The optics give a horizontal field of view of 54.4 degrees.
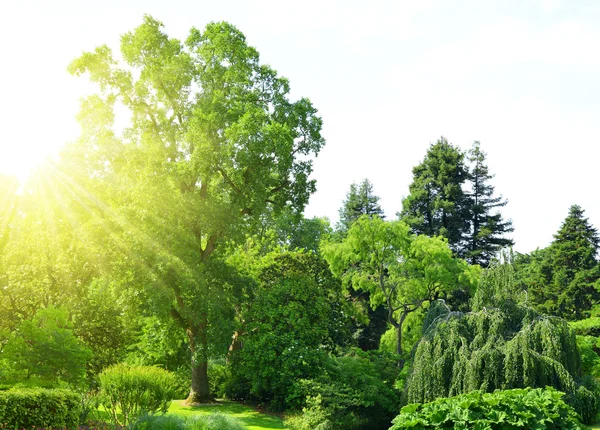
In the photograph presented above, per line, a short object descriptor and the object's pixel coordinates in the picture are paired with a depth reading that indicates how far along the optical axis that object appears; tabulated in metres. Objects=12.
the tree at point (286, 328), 20.88
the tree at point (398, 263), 28.69
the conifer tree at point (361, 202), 54.91
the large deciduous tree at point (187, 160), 20.34
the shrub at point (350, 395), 17.81
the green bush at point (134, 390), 13.95
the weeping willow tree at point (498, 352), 16.22
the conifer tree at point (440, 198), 45.88
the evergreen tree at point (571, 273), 38.78
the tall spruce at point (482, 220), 46.91
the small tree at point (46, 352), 15.19
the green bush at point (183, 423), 13.21
